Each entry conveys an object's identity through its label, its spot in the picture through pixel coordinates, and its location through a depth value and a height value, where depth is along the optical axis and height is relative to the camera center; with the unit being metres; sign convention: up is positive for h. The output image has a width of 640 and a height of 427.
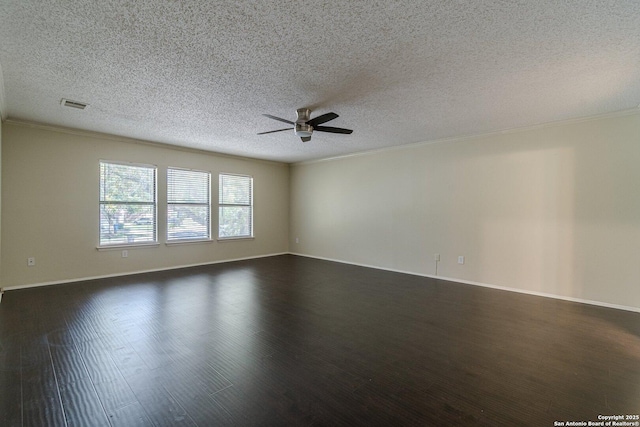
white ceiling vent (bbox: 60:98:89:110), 3.38 +1.32
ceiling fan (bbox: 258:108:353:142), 3.52 +1.10
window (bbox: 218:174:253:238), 6.62 +0.10
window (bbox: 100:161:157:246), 4.97 +0.12
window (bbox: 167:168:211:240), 5.75 +0.13
